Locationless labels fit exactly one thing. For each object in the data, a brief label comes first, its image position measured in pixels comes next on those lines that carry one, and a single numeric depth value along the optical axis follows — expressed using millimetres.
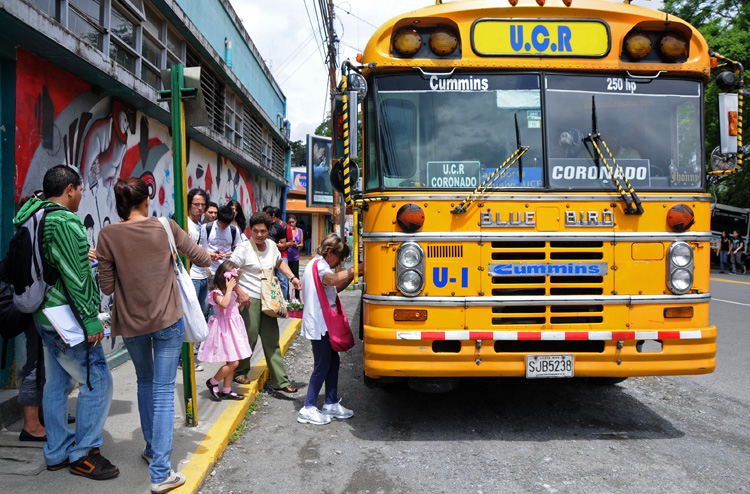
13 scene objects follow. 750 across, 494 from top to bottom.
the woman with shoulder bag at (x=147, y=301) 3396
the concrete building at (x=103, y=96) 4551
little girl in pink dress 5030
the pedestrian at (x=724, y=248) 23906
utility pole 16906
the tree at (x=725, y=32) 21641
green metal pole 4277
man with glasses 6280
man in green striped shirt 3338
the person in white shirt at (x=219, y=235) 6566
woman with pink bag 4949
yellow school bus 4387
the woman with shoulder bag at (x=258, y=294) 5465
